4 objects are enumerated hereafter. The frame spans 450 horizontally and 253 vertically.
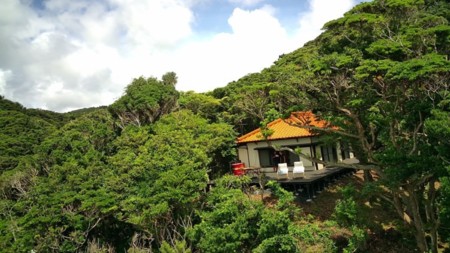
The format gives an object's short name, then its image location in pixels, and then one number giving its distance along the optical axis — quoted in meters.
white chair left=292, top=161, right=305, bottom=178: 20.78
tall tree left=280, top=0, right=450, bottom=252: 10.76
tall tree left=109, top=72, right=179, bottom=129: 25.98
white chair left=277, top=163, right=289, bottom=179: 21.80
